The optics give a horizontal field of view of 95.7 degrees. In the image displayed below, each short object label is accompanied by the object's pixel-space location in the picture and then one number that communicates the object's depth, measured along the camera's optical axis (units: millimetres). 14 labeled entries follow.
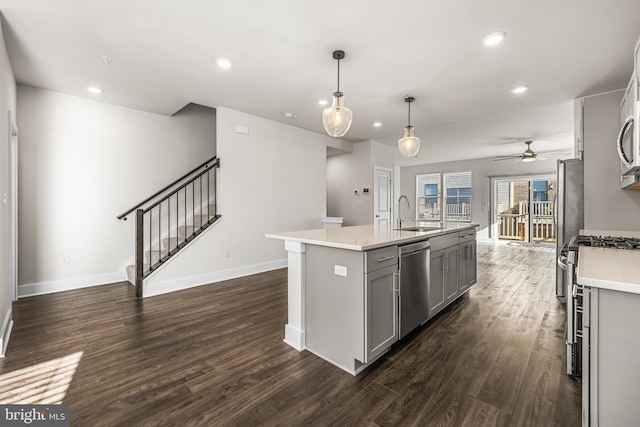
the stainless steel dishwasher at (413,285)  2316
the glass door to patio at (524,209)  8406
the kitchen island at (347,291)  1976
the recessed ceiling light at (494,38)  2490
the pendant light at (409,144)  3657
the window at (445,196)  9672
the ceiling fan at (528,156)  6938
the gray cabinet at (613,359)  1023
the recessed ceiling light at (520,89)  3643
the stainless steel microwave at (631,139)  1646
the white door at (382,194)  6695
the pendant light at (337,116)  2738
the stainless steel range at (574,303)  1830
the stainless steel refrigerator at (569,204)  3559
